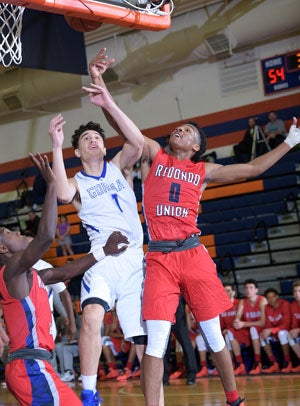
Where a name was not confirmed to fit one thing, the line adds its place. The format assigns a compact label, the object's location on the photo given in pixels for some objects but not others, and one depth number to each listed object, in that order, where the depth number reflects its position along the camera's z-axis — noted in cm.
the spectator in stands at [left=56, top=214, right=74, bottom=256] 1795
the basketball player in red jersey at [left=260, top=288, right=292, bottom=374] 1185
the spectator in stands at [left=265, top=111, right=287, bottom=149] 1588
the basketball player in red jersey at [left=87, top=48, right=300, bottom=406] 572
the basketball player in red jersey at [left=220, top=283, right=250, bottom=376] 1223
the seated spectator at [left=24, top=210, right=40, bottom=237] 1806
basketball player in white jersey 582
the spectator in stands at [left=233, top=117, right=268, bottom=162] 1630
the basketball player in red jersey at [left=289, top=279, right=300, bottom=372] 1172
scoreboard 1666
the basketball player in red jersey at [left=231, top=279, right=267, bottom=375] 1218
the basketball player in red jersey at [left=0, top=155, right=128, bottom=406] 462
